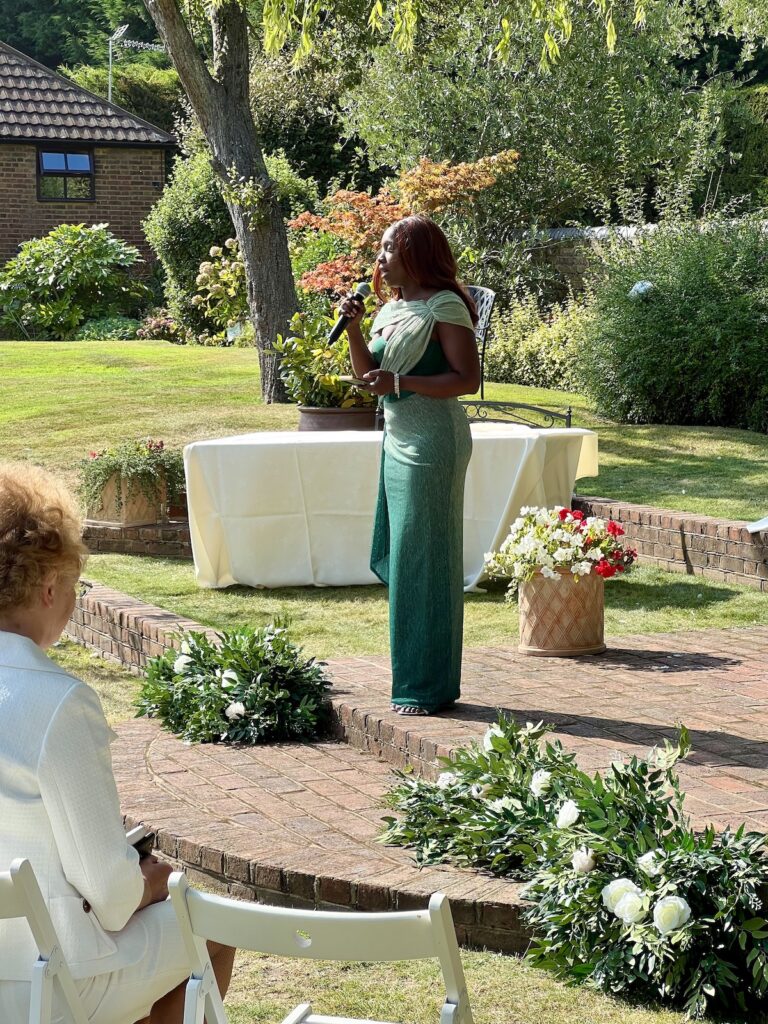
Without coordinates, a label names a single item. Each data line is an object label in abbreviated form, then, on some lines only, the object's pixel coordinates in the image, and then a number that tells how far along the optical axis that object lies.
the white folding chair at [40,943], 2.13
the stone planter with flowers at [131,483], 9.27
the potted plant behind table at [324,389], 8.62
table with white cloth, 8.12
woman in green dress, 5.29
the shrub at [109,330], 21.80
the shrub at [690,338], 13.30
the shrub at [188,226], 22.19
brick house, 26.36
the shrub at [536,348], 15.89
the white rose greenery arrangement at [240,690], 5.47
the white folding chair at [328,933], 2.02
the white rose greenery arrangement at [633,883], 3.28
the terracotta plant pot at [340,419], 8.60
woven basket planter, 6.41
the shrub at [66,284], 22.12
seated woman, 2.27
